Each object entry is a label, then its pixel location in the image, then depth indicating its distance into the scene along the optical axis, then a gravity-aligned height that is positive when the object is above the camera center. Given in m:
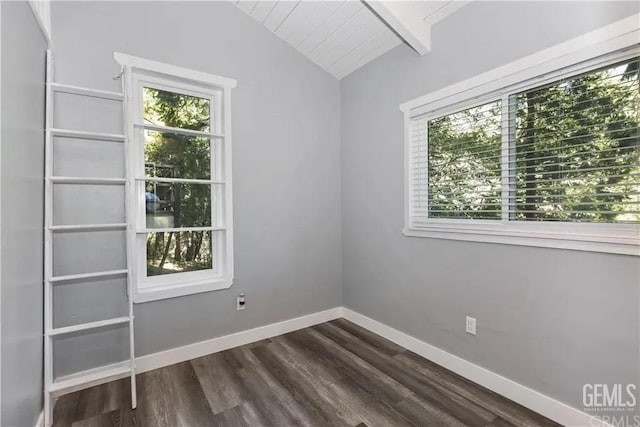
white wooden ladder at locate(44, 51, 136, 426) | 1.77 -0.26
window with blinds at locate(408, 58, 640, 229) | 1.53 +0.37
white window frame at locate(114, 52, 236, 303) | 2.17 +0.32
